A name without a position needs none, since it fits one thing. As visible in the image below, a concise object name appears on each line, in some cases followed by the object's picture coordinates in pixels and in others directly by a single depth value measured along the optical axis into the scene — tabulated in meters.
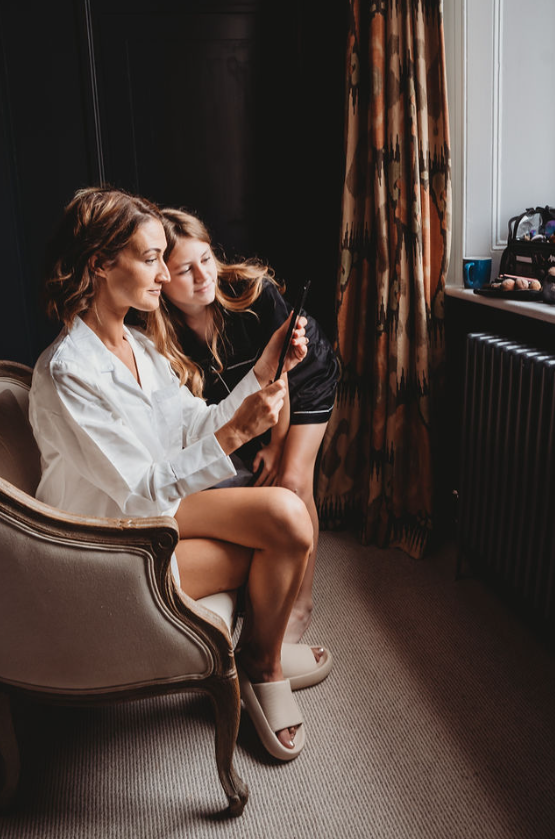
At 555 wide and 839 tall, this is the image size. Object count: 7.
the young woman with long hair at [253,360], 1.93
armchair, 1.16
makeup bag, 2.01
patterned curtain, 2.11
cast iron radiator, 1.76
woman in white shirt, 1.30
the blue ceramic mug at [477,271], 2.17
